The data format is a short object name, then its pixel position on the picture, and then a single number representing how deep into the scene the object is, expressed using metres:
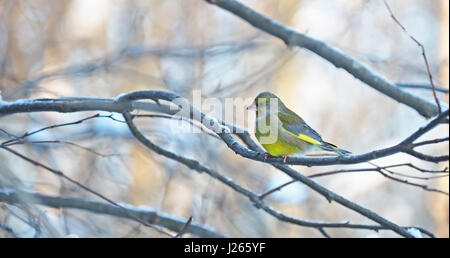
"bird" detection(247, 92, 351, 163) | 3.20
